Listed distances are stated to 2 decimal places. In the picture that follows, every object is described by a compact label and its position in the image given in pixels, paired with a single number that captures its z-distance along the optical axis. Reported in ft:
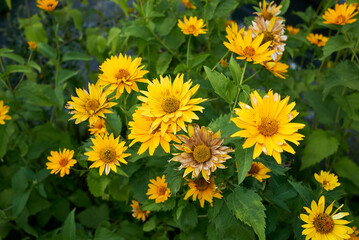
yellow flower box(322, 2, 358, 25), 3.84
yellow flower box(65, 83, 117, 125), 2.78
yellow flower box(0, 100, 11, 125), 3.93
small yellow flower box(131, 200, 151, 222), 3.90
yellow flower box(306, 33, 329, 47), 5.35
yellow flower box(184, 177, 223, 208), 2.72
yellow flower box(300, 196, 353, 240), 2.55
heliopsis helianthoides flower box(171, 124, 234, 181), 2.30
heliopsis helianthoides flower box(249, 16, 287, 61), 3.10
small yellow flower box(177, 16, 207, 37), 3.73
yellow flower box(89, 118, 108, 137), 3.21
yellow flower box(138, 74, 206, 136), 2.32
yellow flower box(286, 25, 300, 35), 5.73
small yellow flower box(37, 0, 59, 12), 4.62
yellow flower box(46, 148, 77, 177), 3.29
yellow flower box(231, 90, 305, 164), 2.15
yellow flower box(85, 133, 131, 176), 2.84
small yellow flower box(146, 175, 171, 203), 3.21
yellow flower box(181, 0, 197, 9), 5.55
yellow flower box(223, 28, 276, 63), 2.75
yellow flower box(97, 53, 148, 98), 2.73
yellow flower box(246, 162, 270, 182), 2.83
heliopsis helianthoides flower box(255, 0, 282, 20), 3.49
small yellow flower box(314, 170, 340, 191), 3.05
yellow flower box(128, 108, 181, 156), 2.37
